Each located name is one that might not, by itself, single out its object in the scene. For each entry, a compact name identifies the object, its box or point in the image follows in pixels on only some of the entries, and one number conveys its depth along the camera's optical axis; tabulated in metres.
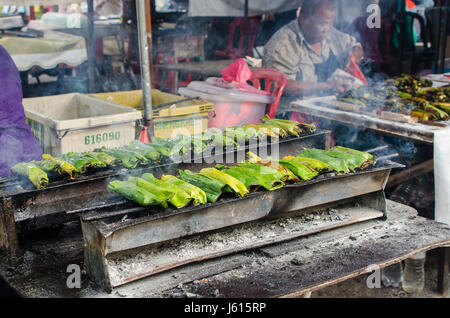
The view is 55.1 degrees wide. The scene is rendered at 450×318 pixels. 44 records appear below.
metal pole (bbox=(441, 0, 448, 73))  7.70
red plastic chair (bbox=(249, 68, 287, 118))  4.93
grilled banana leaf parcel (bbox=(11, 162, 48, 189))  2.60
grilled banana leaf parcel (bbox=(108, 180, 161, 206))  2.38
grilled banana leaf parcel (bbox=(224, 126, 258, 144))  3.45
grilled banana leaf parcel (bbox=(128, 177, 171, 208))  2.39
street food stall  2.30
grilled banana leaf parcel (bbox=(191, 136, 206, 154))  3.24
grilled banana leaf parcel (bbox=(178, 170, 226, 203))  2.52
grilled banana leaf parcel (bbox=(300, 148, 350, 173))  2.98
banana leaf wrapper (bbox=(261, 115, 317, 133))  3.73
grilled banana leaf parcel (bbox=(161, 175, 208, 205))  2.45
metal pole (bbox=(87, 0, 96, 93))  6.92
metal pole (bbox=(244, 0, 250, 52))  9.02
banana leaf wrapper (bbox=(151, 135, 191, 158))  3.17
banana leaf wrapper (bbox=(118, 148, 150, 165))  3.06
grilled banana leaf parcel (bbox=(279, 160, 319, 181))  2.83
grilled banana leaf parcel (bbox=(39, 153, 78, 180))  2.74
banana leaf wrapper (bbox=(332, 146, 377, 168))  3.12
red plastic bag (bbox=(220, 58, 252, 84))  4.86
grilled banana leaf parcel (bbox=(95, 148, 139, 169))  3.00
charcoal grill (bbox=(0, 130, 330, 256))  2.50
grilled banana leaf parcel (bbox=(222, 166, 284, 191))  2.63
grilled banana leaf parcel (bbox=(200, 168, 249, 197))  2.57
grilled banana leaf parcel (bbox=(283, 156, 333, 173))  2.94
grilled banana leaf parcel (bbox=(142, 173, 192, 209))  2.39
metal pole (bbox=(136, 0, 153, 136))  3.50
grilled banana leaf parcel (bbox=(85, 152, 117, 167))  2.97
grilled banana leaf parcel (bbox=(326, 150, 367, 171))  3.05
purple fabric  3.42
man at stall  5.36
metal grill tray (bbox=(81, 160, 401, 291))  2.22
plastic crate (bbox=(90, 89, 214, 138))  4.43
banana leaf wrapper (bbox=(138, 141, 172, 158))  3.15
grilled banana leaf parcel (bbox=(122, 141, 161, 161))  3.11
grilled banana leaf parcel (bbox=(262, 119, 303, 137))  3.64
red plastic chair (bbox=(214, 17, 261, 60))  10.25
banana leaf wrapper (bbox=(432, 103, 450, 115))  4.31
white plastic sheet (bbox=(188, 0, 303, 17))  9.36
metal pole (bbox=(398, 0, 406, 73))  8.66
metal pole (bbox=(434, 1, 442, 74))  7.86
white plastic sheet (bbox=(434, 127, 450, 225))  3.83
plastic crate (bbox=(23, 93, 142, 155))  3.93
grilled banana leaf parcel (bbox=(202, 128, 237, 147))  3.36
